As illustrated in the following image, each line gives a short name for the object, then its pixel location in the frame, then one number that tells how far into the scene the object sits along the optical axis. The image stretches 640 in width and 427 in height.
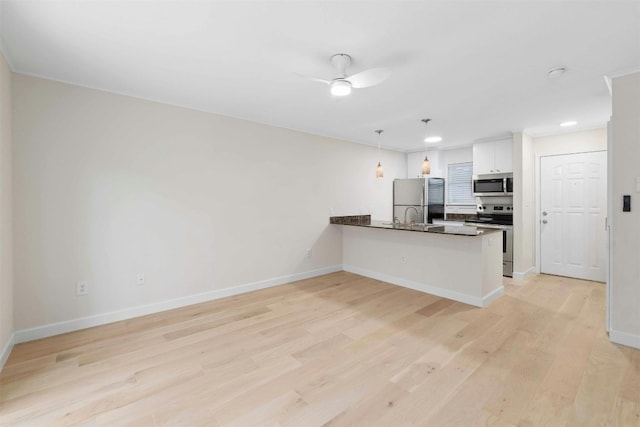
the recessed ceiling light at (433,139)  5.24
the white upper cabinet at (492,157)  5.03
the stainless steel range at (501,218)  4.90
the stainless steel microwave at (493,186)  4.99
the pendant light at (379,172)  4.61
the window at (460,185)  5.98
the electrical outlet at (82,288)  2.96
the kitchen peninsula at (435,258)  3.63
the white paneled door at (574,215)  4.53
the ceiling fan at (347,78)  2.23
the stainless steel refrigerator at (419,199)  6.20
